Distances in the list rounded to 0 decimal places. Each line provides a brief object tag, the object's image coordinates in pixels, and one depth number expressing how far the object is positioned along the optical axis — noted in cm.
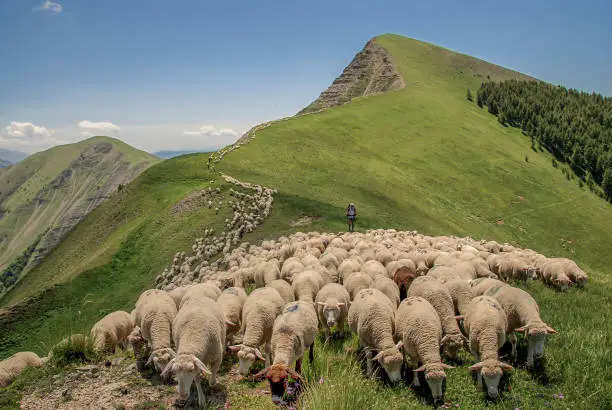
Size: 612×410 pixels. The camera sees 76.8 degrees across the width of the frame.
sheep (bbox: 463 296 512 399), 728
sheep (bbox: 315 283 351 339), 1041
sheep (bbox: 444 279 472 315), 1021
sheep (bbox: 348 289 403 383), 793
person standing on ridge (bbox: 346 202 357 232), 2698
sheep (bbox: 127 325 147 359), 994
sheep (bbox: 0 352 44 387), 1011
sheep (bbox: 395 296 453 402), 732
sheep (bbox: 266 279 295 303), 1173
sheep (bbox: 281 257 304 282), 1455
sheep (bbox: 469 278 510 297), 1085
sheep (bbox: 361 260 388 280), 1377
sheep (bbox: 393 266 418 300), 1264
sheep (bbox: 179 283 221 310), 1086
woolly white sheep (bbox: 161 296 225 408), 731
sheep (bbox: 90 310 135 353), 1059
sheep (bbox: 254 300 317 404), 710
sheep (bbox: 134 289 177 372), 851
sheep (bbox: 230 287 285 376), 834
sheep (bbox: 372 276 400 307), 1108
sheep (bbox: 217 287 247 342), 1021
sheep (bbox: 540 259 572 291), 1452
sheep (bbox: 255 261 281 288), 1533
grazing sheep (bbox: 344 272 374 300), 1237
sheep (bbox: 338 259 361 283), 1450
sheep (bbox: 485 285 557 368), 827
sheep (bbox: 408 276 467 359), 863
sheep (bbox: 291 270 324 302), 1186
